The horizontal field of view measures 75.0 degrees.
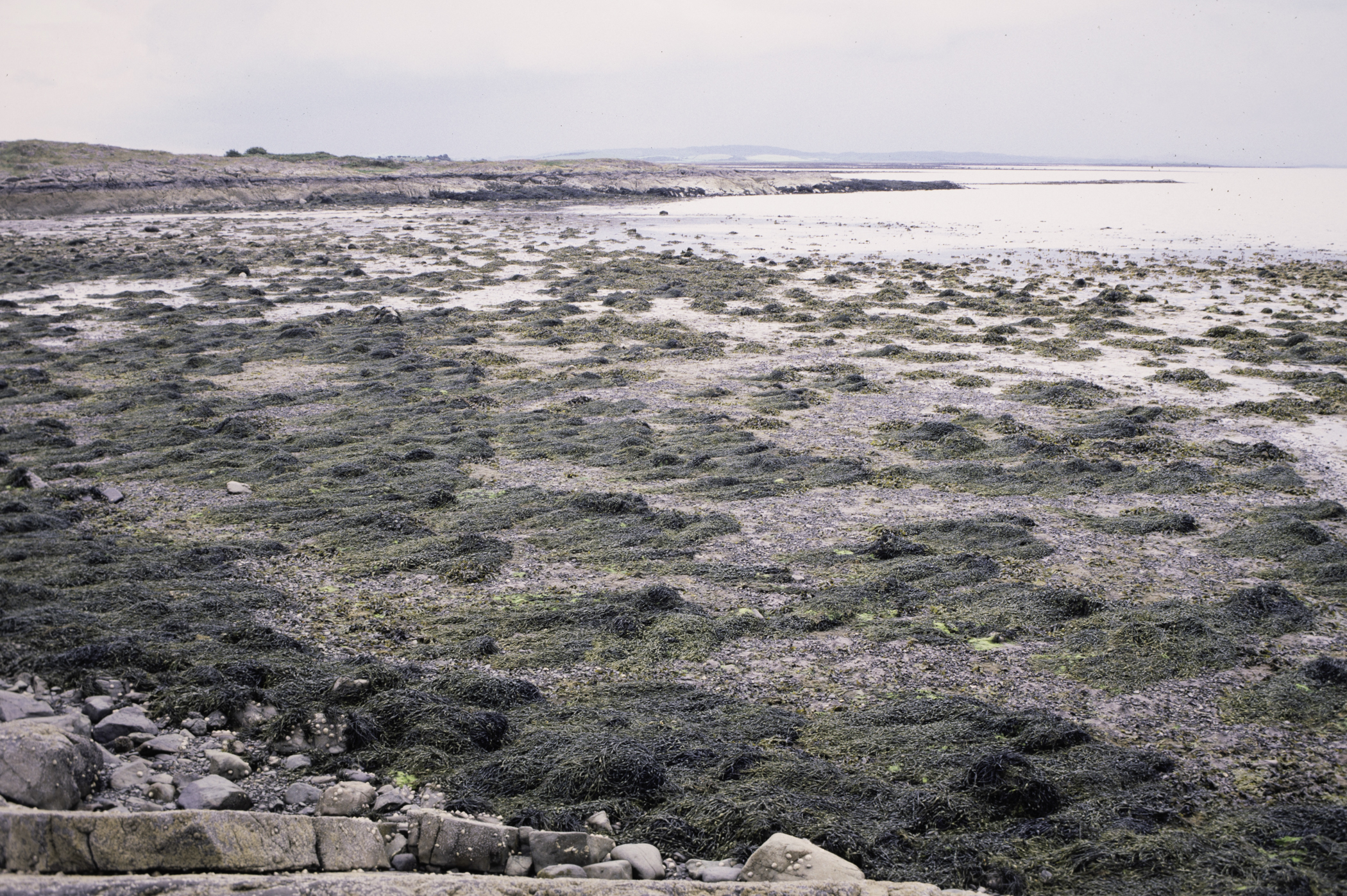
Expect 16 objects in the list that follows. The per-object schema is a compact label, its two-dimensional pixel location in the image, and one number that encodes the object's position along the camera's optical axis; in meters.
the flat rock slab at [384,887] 3.35
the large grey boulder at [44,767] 3.94
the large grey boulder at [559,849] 3.98
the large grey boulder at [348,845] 3.77
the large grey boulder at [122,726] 4.91
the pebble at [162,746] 4.84
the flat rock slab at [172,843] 3.48
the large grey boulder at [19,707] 4.91
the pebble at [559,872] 3.85
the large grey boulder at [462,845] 3.94
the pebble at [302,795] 4.49
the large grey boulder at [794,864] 3.84
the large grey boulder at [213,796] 4.33
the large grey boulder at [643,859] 4.00
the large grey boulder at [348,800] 4.41
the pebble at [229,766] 4.68
